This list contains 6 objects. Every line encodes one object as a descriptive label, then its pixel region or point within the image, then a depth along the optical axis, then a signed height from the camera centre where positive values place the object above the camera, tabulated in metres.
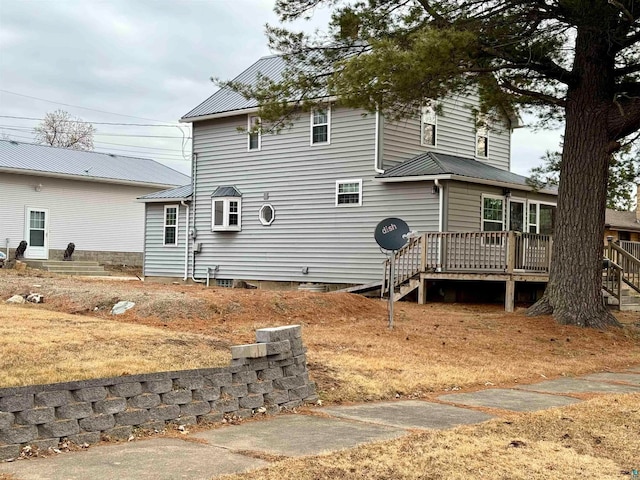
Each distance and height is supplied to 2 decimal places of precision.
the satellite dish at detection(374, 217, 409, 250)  13.19 +0.13
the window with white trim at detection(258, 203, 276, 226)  23.38 +0.76
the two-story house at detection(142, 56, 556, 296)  20.69 +1.43
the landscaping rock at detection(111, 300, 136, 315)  12.59 -1.14
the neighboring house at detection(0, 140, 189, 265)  28.62 +1.27
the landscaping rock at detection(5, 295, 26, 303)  13.63 -1.13
